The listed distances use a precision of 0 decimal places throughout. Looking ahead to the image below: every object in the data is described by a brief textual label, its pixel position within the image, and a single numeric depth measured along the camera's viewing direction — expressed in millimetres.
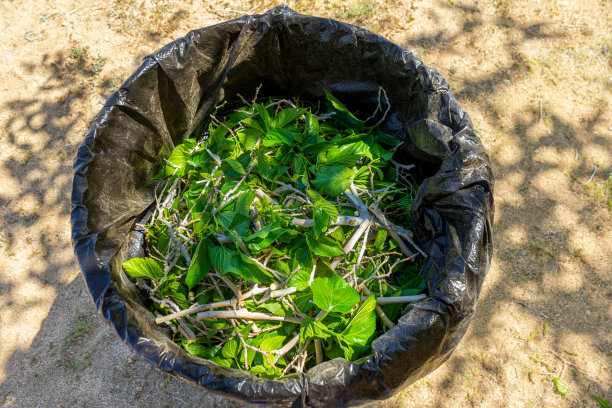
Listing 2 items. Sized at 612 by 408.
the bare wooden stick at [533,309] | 1621
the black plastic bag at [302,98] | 1073
